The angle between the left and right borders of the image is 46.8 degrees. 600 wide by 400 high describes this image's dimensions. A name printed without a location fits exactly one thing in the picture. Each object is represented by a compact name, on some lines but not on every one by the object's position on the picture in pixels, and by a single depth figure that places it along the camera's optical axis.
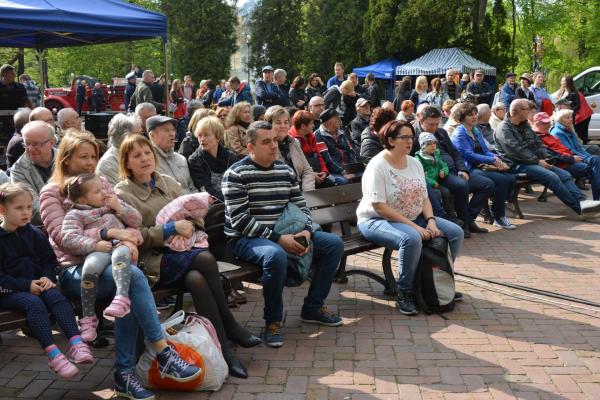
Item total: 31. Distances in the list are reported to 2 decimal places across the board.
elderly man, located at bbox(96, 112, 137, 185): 5.52
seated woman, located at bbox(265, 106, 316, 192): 7.36
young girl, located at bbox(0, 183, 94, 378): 3.86
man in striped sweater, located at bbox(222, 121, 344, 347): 4.87
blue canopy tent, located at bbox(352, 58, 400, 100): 32.62
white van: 17.41
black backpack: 5.48
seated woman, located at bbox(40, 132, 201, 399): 4.00
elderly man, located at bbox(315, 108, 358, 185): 8.38
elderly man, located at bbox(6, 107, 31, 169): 6.89
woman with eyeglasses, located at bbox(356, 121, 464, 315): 5.52
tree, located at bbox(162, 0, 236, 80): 41.88
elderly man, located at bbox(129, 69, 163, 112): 14.80
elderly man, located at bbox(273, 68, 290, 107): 13.97
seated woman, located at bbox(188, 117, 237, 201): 6.25
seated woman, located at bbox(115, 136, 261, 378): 4.39
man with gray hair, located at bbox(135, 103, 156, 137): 7.67
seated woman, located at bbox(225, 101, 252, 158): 7.11
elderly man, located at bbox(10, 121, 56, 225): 5.18
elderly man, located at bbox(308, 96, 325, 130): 9.95
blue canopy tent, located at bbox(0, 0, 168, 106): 8.77
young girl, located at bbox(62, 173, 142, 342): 3.96
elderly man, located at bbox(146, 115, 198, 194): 5.79
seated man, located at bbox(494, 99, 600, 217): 9.15
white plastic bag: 4.06
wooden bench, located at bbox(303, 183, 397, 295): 5.95
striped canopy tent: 29.73
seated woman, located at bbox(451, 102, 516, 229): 8.72
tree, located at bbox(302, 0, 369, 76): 38.34
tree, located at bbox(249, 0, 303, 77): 42.03
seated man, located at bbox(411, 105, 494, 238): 8.09
